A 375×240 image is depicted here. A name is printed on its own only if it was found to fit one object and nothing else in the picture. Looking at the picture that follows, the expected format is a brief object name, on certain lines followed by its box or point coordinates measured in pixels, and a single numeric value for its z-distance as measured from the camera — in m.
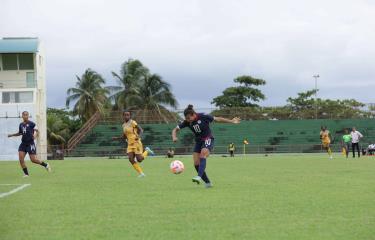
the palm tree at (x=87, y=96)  84.25
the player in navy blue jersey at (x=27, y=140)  21.67
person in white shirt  41.91
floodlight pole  71.75
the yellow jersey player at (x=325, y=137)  42.66
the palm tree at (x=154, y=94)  83.44
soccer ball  18.11
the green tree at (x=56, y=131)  81.88
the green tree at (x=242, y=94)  97.12
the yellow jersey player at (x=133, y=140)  20.80
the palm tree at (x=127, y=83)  83.25
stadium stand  65.56
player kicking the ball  15.55
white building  57.81
